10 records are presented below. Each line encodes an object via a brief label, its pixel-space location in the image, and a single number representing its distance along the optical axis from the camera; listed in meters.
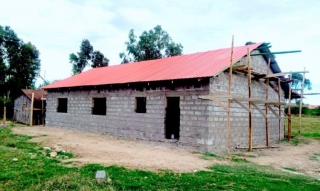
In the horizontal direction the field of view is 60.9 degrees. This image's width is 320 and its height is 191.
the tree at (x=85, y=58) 37.49
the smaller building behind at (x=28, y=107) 22.31
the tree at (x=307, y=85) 58.32
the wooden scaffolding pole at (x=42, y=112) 22.34
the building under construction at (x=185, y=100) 11.38
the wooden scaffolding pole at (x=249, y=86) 11.66
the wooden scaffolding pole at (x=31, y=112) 21.44
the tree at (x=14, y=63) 31.25
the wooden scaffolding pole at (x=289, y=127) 16.42
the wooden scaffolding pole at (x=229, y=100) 11.04
